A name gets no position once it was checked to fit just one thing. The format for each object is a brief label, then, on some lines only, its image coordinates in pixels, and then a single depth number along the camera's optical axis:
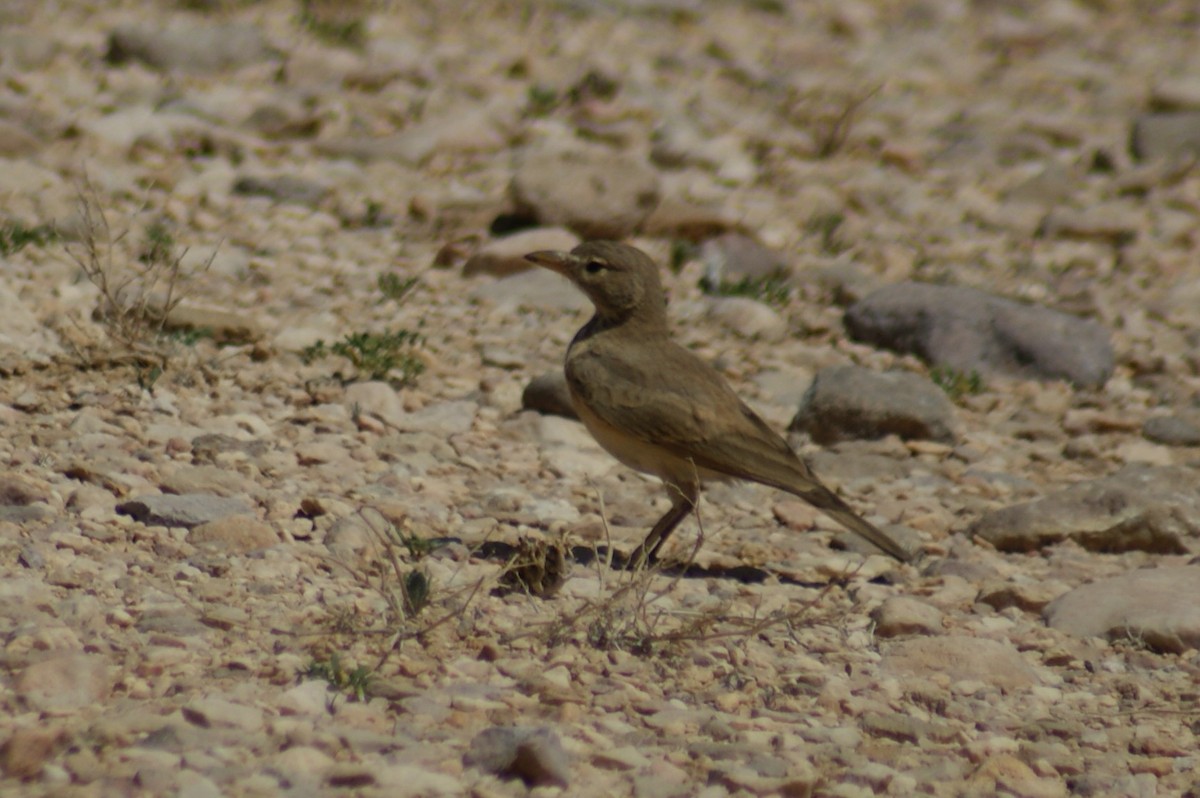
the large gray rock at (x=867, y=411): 14.12
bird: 11.37
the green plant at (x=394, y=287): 15.50
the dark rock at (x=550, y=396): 13.61
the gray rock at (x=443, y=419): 13.02
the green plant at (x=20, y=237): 14.47
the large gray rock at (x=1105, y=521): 11.88
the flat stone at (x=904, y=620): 9.77
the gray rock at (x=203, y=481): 10.55
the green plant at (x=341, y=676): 7.66
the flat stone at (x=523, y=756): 6.98
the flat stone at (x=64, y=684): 7.09
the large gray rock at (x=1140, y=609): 9.65
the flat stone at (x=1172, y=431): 14.67
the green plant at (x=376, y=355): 13.64
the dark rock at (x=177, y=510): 9.80
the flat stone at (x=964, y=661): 9.07
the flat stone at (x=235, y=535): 9.55
